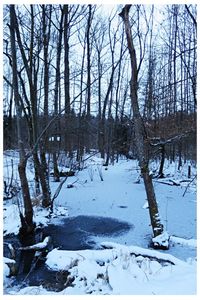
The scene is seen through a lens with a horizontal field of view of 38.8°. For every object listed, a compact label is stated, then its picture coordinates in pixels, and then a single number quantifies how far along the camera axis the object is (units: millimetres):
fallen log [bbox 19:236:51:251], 4652
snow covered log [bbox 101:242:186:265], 3579
